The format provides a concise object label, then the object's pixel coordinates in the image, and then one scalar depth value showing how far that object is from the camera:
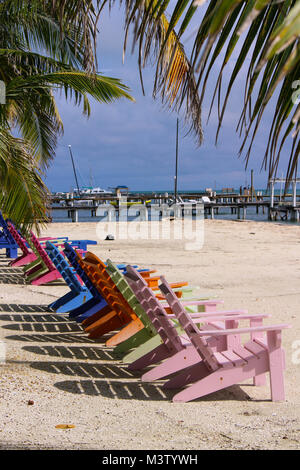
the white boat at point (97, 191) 93.66
